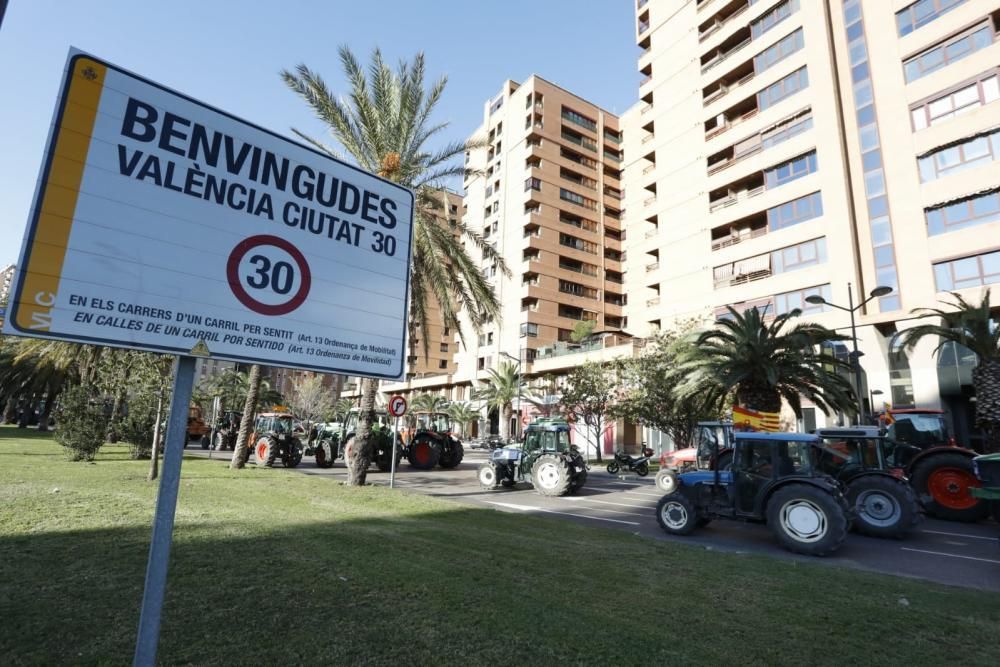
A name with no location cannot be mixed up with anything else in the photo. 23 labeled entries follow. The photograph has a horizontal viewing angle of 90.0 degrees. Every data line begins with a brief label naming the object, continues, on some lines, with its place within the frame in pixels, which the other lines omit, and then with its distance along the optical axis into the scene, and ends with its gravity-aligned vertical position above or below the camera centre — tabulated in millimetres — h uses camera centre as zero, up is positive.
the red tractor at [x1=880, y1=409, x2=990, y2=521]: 11141 -851
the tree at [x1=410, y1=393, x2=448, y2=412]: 56969 +2588
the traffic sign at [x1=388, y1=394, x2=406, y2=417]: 14602 +535
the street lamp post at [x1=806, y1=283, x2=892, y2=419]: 16625 +2700
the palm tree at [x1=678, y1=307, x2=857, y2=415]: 17781 +2482
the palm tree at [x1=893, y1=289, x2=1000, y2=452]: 13914 +2572
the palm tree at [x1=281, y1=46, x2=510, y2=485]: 13914 +7801
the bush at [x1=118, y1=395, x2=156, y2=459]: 15344 -278
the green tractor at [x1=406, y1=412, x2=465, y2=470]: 21625 -897
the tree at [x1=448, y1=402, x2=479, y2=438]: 51750 +1338
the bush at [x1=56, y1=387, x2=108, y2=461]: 15117 -347
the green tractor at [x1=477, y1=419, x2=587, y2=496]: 13992 -1000
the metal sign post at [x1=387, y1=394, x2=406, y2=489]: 14594 +534
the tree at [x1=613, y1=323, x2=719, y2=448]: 23222 +1624
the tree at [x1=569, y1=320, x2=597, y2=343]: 46375 +9300
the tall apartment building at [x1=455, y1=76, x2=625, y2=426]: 50062 +22570
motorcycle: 21359 -1329
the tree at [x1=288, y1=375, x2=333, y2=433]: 57000 +2311
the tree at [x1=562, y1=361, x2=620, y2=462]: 27922 +2253
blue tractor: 7742 -987
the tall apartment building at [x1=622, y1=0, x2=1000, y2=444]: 22234 +14587
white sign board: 1936 +802
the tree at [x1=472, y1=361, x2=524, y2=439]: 45656 +3380
